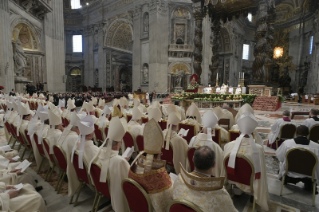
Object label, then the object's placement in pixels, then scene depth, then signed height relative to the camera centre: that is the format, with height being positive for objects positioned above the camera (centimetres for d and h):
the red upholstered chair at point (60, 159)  318 -122
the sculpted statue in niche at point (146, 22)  2596 +892
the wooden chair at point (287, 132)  502 -103
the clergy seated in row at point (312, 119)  508 -70
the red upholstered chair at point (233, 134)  411 -93
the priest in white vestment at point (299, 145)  318 -91
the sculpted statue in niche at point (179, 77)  2541 +163
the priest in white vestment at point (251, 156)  272 -92
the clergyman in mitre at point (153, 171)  193 -83
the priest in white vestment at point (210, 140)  333 -87
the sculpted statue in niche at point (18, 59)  1691 +241
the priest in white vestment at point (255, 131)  375 -81
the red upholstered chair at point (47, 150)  367 -122
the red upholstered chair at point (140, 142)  417 -116
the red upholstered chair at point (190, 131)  489 -103
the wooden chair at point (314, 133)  483 -101
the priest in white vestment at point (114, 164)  238 -94
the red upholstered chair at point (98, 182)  247 -124
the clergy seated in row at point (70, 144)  311 -95
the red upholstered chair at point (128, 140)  442 -118
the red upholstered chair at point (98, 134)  558 -133
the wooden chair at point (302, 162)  299 -110
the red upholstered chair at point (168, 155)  377 -129
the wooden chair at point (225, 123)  585 -98
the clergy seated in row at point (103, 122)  538 -95
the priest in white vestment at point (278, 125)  519 -91
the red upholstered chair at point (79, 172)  280 -125
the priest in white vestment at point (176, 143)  369 -102
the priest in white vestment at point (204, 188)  156 -79
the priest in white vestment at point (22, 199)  224 -138
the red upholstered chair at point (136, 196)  190 -109
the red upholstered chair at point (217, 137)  441 -106
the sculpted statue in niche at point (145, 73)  2655 +215
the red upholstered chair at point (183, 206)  150 -93
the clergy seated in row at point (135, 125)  450 -89
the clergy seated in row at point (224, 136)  481 -111
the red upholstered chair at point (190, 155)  329 -112
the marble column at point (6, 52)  1525 +272
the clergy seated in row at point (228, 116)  585 -76
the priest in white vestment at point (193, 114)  501 -73
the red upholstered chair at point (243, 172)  269 -114
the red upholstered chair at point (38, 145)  409 -123
